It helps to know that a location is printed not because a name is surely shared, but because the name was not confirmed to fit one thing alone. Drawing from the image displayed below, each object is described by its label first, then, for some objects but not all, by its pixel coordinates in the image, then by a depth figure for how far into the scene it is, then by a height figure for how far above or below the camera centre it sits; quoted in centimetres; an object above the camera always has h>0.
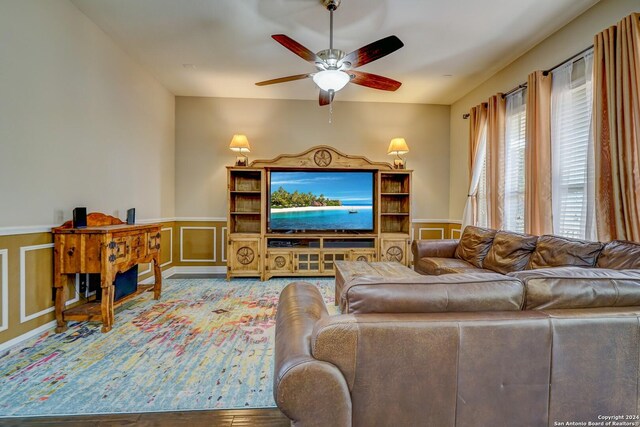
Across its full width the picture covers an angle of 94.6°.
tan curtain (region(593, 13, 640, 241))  214 +65
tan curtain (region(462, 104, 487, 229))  415 +84
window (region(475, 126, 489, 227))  413 +25
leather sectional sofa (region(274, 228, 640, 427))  95 -48
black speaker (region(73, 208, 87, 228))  265 -2
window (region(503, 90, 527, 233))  356 +65
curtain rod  271 +150
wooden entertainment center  454 -33
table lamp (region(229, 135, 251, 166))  459 +108
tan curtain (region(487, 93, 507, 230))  375 +72
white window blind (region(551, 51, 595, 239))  265 +63
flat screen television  473 +23
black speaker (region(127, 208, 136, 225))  328 -1
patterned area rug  170 -106
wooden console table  255 -41
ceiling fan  235 +132
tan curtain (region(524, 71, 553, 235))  298 +60
